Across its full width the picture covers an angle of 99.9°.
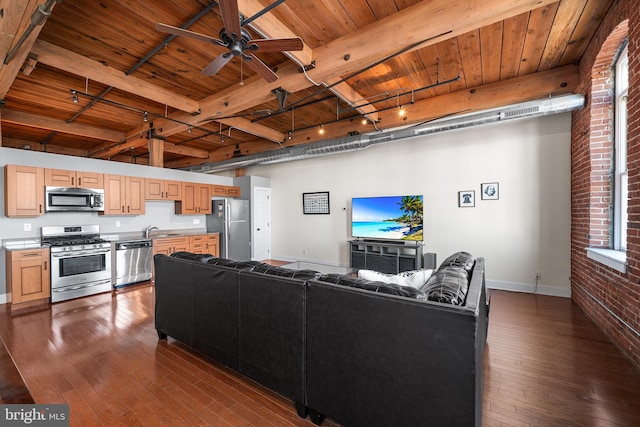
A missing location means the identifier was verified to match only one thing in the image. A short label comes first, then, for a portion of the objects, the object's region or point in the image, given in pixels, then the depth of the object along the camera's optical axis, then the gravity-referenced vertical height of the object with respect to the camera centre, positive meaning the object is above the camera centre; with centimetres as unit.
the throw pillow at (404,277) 207 -53
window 302 +62
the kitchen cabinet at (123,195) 490 +32
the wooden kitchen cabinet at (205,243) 611 -76
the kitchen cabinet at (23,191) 389 +31
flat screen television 522 -14
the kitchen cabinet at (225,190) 692 +55
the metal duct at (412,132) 362 +136
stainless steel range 406 -80
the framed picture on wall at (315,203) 655 +20
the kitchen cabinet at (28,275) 371 -90
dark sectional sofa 129 -77
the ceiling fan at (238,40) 201 +139
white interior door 723 -34
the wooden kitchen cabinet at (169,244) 537 -70
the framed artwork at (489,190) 459 +35
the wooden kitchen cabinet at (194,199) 618 +28
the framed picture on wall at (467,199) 480 +21
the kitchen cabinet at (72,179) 427 +55
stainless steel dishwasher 473 -92
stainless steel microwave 425 +20
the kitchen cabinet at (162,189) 551 +47
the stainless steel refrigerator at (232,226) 672 -38
